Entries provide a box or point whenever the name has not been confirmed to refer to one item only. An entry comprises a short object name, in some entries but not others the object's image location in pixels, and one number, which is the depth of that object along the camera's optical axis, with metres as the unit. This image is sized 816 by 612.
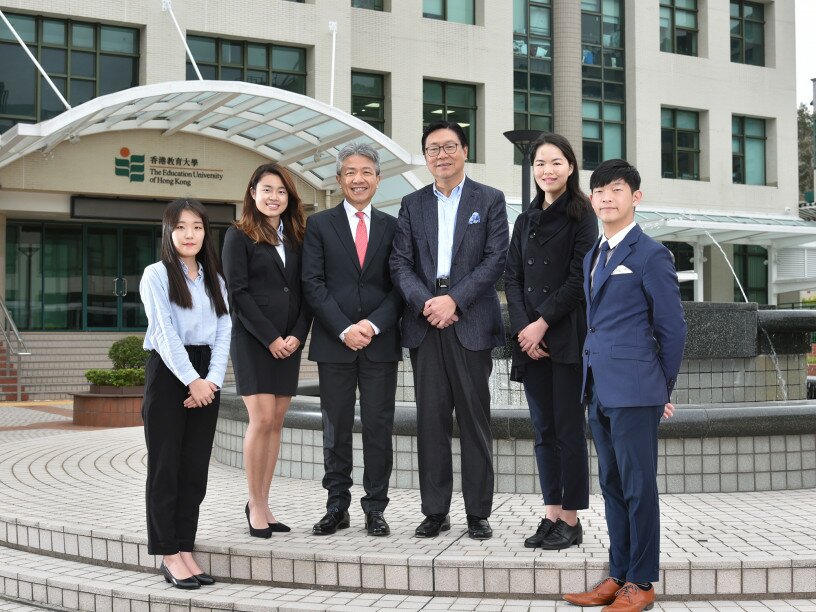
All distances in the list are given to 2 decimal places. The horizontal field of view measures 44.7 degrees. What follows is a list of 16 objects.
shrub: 16.91
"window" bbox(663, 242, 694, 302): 36.22
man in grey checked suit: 5.34
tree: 59.72
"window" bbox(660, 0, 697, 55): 35.38
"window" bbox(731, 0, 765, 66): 36.97
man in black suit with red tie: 5.49
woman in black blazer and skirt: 5.48
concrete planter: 14.41
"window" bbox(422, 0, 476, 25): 30.50
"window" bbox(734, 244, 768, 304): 37.06
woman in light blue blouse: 4.96
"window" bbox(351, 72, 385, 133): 29.38
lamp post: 16.45
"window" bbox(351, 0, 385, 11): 29.57
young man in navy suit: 4.42
